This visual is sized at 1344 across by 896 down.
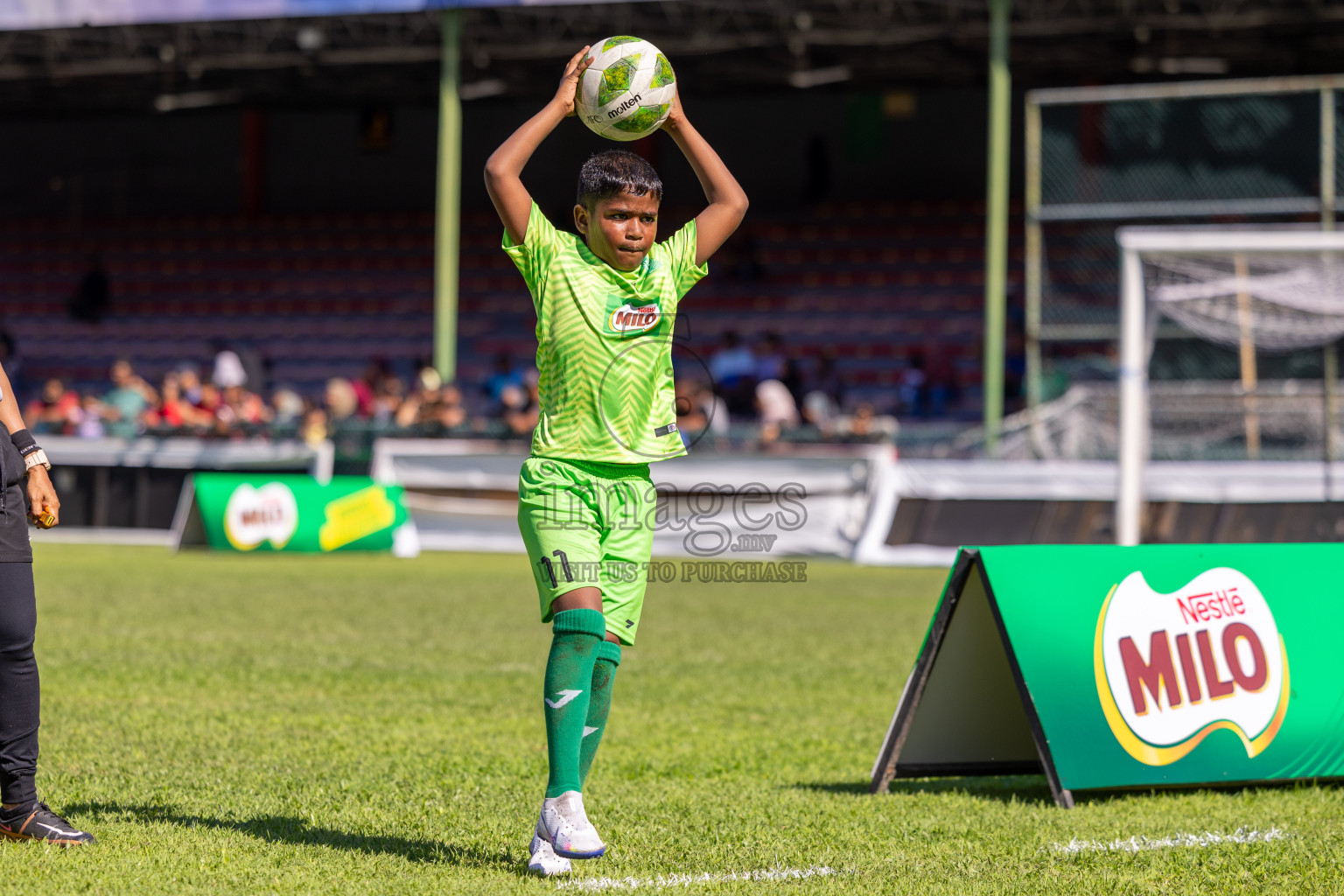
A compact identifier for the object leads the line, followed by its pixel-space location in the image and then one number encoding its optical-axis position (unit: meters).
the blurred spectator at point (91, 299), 31.97
